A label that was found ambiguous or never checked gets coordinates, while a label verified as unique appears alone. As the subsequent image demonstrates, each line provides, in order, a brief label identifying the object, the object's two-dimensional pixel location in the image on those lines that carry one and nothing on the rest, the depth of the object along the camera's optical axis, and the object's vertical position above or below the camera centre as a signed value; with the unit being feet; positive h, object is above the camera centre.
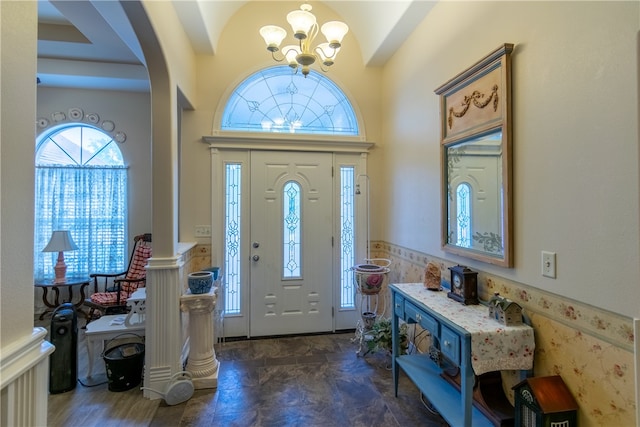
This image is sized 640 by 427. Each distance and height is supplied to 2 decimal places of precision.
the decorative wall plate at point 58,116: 13.62 +4.42
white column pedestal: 8.30 -3.33
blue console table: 5.02 -2.18
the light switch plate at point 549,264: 4.92 -0.77
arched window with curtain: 13.35 +0.90
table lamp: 12.34 -1.14
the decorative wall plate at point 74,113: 13.71 +4.58
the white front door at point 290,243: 11.39 -0.95
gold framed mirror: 5.82 +1.19
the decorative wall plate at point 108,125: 13.89 +4.10
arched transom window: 11.49 +4.18
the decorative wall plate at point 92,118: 13.83 +4.40
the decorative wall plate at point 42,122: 13.44 +4.10
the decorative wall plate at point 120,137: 13.96 +3.59
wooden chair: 11.57 -2.72
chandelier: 6.59 +4.09
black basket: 8.03 -3.90
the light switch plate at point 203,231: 11.02 -0.48
